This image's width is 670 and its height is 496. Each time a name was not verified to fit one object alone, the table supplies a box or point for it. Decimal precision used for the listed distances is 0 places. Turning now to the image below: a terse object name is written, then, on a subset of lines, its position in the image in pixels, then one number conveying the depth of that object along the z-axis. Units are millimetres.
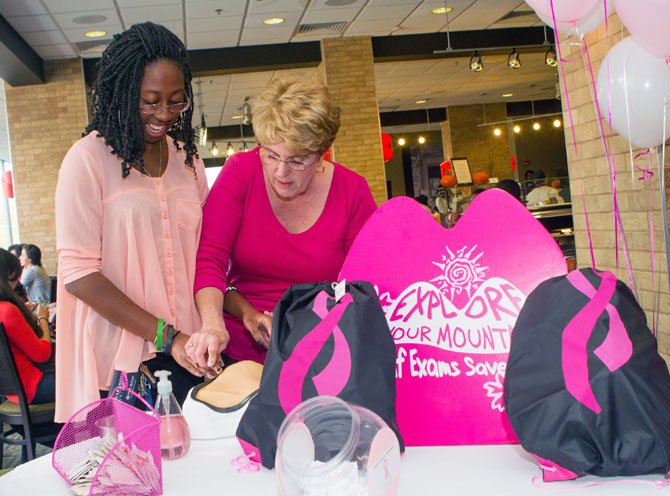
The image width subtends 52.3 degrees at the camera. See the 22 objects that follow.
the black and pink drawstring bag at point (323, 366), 1094
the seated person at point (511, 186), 6211
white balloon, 2227
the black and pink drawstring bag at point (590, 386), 959
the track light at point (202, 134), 10805
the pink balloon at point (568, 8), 2139
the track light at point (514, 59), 9688
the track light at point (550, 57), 9005
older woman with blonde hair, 1586
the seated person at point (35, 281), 6453
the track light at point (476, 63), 9423
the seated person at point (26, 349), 3375
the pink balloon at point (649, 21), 1786
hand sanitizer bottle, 1222
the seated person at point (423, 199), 10845
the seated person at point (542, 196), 7998
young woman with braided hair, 1534
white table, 1007
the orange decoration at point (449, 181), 11742
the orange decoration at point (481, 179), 12928
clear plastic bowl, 842
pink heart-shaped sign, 1248
